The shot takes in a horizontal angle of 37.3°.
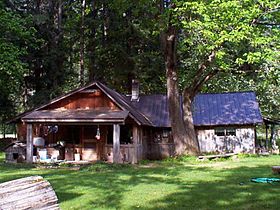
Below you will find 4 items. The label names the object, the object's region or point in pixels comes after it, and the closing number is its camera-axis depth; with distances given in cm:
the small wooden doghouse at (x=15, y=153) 2416
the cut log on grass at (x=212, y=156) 2297
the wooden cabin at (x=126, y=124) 2255
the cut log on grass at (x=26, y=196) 524
